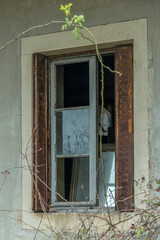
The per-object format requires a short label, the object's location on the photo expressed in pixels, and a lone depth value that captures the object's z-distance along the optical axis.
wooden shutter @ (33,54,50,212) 7.18
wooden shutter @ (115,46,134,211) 6.56
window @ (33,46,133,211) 6.67
